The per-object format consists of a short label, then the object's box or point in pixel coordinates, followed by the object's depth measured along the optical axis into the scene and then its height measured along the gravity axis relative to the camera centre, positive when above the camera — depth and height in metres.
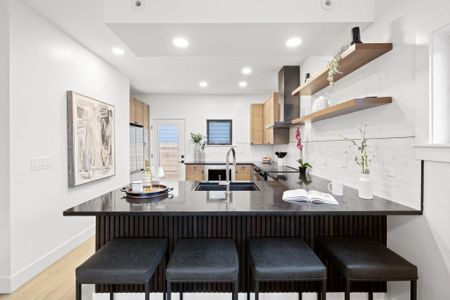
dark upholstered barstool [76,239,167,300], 1.36 -0.66
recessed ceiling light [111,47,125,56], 3.53 +1.36
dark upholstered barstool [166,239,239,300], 1.38 -0.66
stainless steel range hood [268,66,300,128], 4.12 +0.82
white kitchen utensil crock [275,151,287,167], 4.86 -0.20
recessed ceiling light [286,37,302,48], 2.29 +0.97
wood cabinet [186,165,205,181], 5.90 -0.59
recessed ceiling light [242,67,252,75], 4.36 +1.34
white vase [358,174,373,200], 1.90 -0.30
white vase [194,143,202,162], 6.44 -0.14
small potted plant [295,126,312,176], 3.52 -0.20
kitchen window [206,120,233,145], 6.48 +0.38
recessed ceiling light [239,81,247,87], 5.25 +1.34
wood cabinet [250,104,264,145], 5.94 +0.60
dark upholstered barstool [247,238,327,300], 1.40 -0.66
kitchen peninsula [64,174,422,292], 1.93 -0.63
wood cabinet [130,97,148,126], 5.43 +0.79
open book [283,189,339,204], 1.70 -0.35
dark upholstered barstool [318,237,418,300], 1.41 -0.67
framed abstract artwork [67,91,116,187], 3.12 +0.10
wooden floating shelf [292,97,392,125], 1.87 +0.33
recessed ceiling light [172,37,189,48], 2.30 +0.98
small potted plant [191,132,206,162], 6.42 -0.03
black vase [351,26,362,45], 1.99 +0.88
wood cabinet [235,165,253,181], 5.86 -0.60
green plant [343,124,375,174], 1.94 -0.01
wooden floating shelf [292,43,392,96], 1.87 +0.72
